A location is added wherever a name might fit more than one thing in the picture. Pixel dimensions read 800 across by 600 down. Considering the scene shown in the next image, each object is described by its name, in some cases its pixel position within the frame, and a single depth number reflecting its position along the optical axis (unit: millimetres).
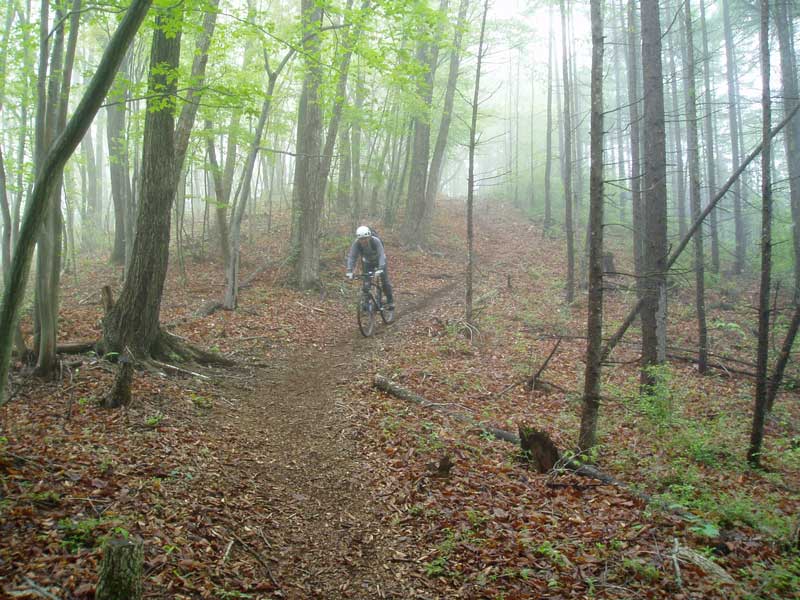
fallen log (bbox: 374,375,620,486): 5664
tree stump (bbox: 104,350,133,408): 5828
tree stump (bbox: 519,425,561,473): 5809
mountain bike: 11258
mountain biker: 11178
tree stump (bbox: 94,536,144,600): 2850
